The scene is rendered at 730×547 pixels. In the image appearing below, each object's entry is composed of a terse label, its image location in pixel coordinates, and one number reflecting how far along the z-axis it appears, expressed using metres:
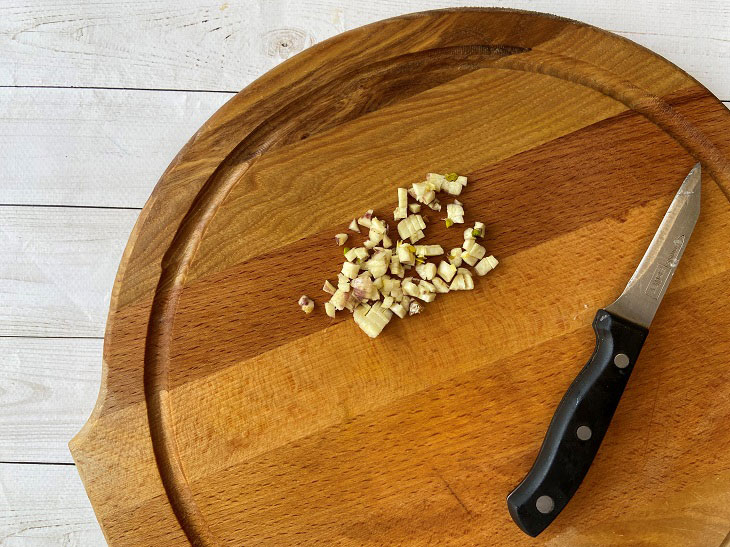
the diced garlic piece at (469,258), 0.30
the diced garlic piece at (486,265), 0.30
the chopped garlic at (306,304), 0.30
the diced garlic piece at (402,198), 0.30
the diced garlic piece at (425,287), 0.30
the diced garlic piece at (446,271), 0.30
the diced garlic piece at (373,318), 0.30
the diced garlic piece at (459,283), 0.30
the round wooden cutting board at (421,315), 0.30
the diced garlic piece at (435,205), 0.30
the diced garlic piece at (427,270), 0.30
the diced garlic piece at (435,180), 0.30
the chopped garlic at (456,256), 0.30
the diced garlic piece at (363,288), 0.30
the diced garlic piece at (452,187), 0.30
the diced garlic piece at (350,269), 0.30
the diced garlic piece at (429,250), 0.30
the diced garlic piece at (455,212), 0.30
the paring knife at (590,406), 0.29
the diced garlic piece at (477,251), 0.30
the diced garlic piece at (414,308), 0.30
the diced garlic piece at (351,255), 0.30
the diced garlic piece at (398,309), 0.30
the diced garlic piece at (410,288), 0.30
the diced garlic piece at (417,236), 0.30
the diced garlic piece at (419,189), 0.30
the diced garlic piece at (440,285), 0.30
